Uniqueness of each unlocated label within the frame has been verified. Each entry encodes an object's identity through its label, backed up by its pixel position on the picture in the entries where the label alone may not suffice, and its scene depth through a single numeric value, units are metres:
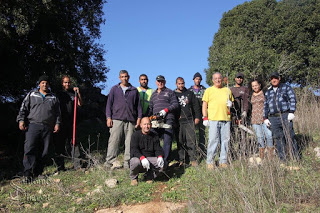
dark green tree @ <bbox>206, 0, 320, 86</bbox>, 12.63
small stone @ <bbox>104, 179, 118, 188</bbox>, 4.86
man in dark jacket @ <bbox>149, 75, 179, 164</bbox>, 5.54
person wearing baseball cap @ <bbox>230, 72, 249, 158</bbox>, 5.89
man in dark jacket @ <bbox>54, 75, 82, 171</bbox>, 6.03
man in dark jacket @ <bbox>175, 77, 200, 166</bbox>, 5.80
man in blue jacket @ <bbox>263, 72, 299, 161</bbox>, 5.14
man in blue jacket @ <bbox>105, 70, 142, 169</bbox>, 5.67
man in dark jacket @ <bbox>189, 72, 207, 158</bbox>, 6.34
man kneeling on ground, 4.71
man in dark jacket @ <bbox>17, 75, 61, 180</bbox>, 5.36
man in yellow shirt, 5.13
